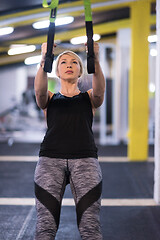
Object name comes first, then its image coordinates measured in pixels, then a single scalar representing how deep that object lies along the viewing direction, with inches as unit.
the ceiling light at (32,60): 358.6
